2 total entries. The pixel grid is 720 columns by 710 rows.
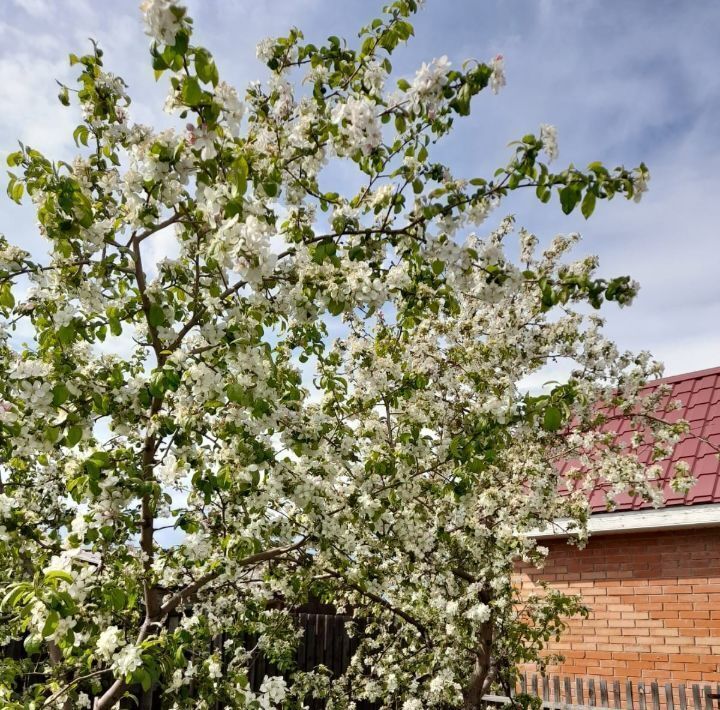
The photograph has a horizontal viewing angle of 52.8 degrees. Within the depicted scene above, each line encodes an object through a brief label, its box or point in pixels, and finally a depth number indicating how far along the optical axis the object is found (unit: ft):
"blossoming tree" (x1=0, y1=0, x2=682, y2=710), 10.47
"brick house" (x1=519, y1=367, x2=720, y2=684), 24.62
